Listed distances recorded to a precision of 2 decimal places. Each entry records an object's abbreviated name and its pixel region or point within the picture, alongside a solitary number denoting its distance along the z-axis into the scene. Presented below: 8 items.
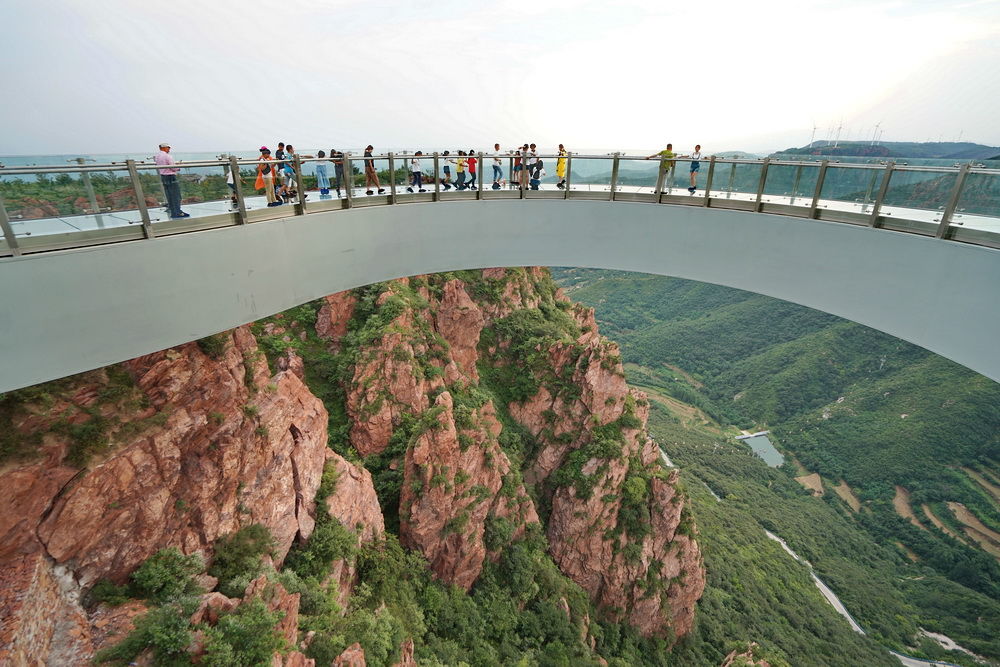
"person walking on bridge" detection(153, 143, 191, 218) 6.48
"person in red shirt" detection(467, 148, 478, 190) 9.47
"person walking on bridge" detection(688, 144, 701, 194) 8.73
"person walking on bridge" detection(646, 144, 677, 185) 8.80
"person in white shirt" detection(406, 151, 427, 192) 9.12
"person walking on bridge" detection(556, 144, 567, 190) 9.45
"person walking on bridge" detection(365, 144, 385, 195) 8.79
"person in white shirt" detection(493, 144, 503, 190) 9.39
